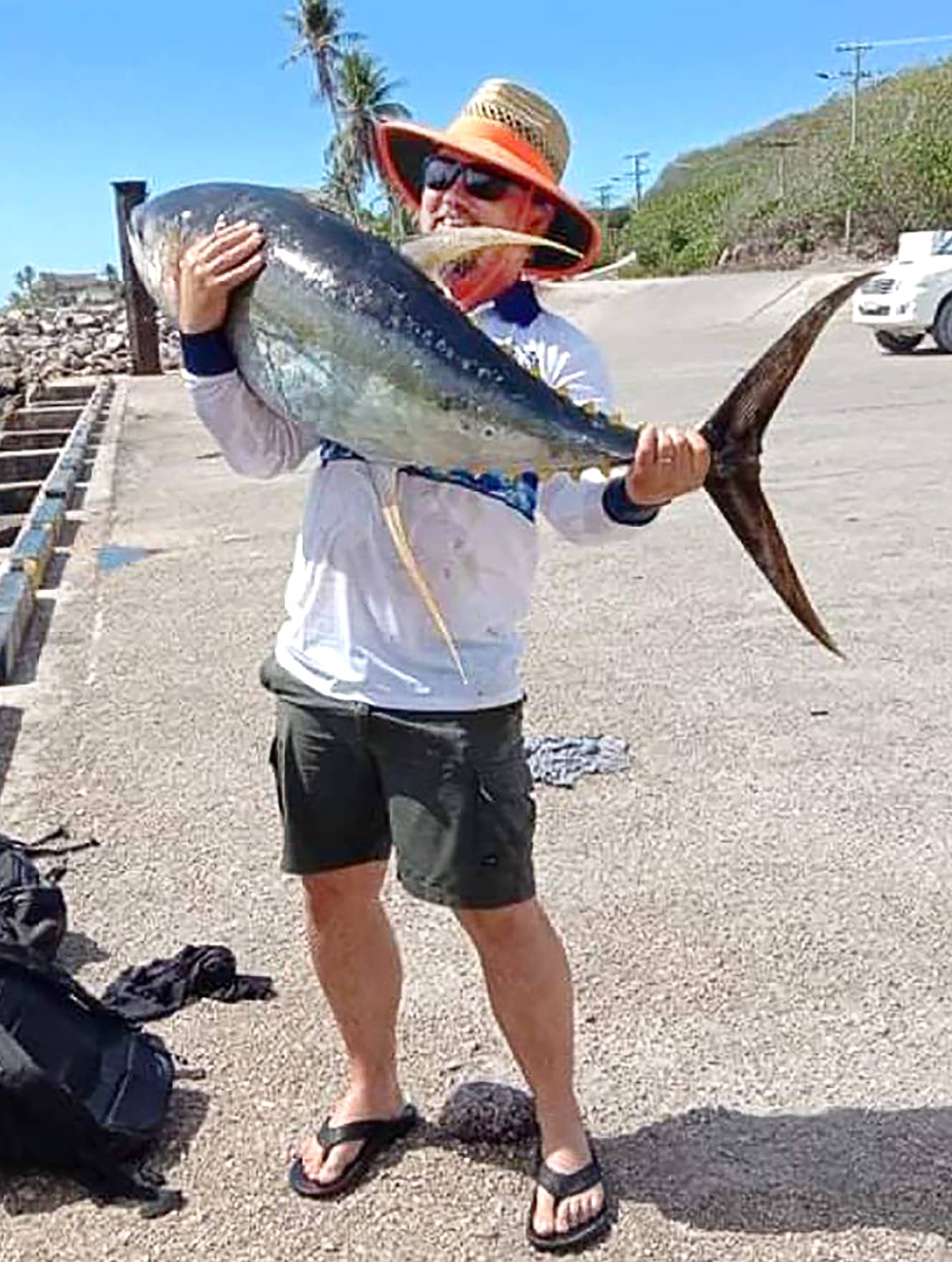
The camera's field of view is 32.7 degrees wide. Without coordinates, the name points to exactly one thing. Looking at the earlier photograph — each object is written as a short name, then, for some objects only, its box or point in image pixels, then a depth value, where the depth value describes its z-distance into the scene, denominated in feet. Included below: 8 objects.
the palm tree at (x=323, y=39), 203.31
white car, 67.36
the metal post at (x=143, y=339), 92.53
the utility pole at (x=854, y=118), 140.05
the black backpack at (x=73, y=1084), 10.39
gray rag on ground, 18.15
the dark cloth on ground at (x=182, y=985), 12.89
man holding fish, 9.33
